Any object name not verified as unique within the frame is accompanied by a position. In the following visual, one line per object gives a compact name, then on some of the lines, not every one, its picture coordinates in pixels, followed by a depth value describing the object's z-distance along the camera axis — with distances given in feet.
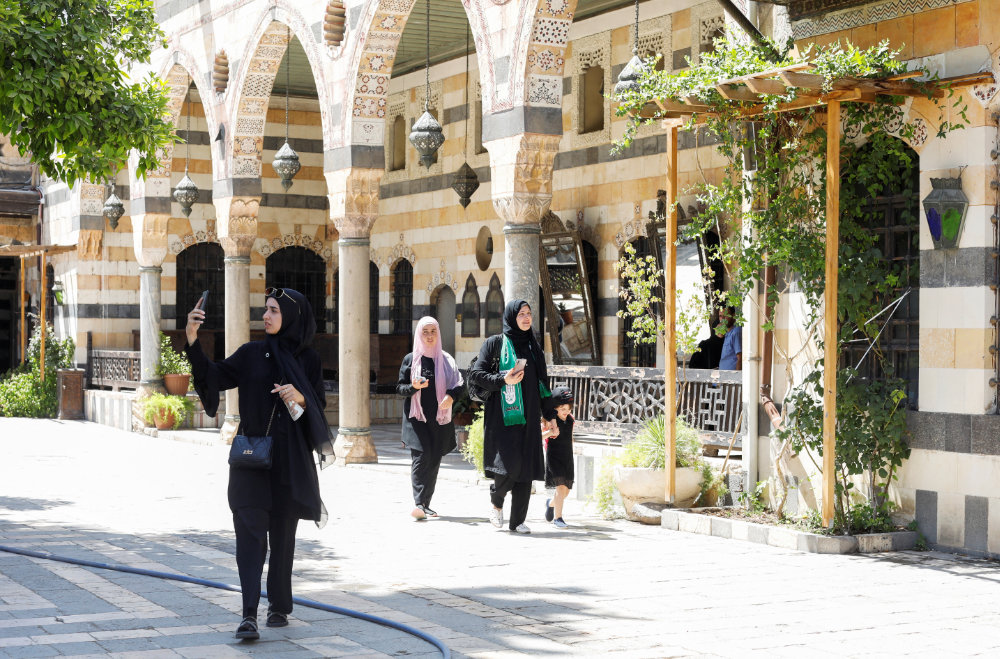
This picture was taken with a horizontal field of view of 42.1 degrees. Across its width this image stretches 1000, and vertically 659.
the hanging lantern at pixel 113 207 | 68.95
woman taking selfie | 19.76
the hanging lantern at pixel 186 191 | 62.95
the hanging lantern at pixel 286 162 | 53.98
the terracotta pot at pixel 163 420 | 63.00
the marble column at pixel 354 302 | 46.60
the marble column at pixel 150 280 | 63.21
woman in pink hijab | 33.40
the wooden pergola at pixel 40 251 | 71.36
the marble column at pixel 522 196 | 37.42
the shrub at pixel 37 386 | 75.31
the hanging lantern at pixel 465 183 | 56.34
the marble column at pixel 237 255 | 55.06
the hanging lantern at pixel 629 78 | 34.96
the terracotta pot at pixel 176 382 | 64.18
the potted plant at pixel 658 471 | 32.86
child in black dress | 31.94
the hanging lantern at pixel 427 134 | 42.83
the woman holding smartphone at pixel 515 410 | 30.94
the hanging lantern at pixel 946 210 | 27.22
